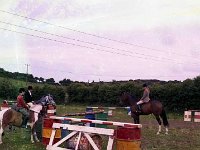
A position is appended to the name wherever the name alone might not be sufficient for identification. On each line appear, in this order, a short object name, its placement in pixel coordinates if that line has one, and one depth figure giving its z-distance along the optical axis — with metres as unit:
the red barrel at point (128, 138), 7.47
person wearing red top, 11.13
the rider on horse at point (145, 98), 14.39
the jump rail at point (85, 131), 7.24
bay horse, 14.71
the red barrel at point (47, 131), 9.85
